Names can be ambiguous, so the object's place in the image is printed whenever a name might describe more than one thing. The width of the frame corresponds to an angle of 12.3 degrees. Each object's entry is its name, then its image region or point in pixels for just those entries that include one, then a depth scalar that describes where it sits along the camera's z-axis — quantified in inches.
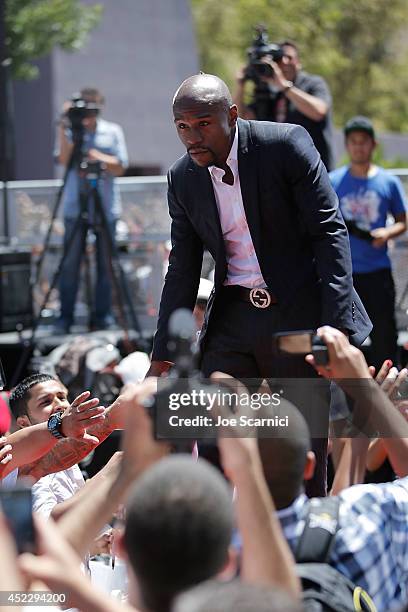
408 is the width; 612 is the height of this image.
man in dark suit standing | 239.0
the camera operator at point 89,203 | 495.1
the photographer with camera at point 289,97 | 408.9
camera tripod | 468.7
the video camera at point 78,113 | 473.6
